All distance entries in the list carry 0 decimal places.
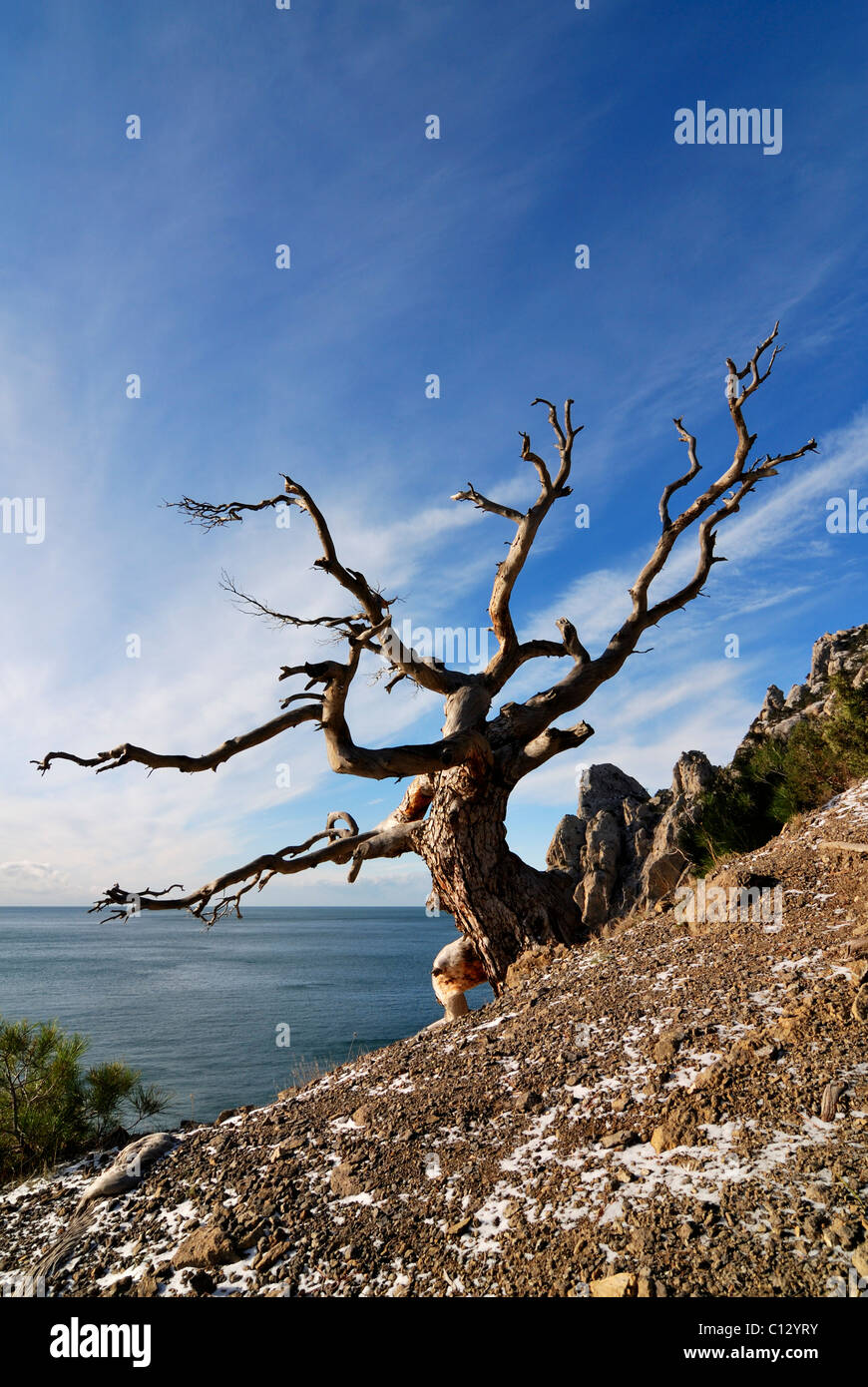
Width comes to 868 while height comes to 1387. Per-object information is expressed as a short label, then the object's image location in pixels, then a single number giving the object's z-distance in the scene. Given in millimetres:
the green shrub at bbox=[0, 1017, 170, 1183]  6965
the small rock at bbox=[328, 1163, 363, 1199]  4449
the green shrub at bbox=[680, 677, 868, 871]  9250
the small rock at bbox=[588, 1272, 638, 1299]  3016
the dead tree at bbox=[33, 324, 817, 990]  8523
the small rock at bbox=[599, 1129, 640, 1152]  4141
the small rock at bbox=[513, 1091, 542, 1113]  4869
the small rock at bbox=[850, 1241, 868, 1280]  2850
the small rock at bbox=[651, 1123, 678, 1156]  3961
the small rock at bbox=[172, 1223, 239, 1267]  4035
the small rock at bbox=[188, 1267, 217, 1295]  3836
